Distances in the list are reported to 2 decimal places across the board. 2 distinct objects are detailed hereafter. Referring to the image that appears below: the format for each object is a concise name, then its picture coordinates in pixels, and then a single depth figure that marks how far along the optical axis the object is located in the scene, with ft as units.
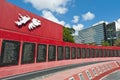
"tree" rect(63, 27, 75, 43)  108.71
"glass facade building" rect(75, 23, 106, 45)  320.42
